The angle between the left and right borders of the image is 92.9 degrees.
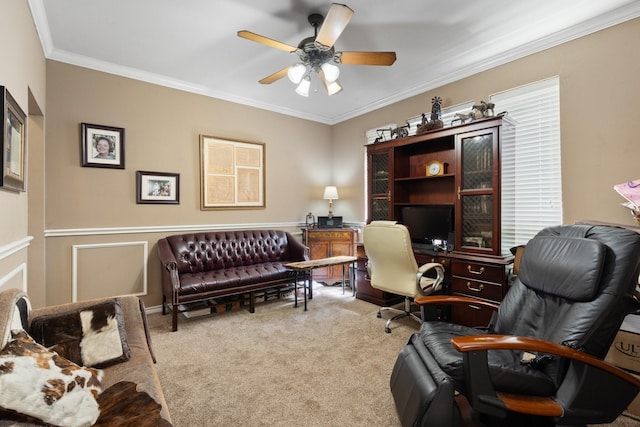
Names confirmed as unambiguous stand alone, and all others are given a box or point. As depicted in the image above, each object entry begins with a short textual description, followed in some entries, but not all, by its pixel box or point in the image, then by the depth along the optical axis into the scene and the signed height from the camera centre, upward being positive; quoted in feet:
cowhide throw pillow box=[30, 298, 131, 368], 5.09 -2.13
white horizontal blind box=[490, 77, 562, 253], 9.72 +1.59
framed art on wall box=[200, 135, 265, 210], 13.99 +1.90
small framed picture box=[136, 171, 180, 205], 12.30 +1.07
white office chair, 9.56 -1.75
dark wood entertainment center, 9.64 +0.68
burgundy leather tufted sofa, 10.90 -2.18
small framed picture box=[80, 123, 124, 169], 11.14 +2.53
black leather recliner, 4.44 -2.38
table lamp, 16.94 +1.09
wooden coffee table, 12.37 -2.19
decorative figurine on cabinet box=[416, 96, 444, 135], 11.54 +3.60
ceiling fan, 7.74 +4.49
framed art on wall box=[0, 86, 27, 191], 5.69 +1.50
